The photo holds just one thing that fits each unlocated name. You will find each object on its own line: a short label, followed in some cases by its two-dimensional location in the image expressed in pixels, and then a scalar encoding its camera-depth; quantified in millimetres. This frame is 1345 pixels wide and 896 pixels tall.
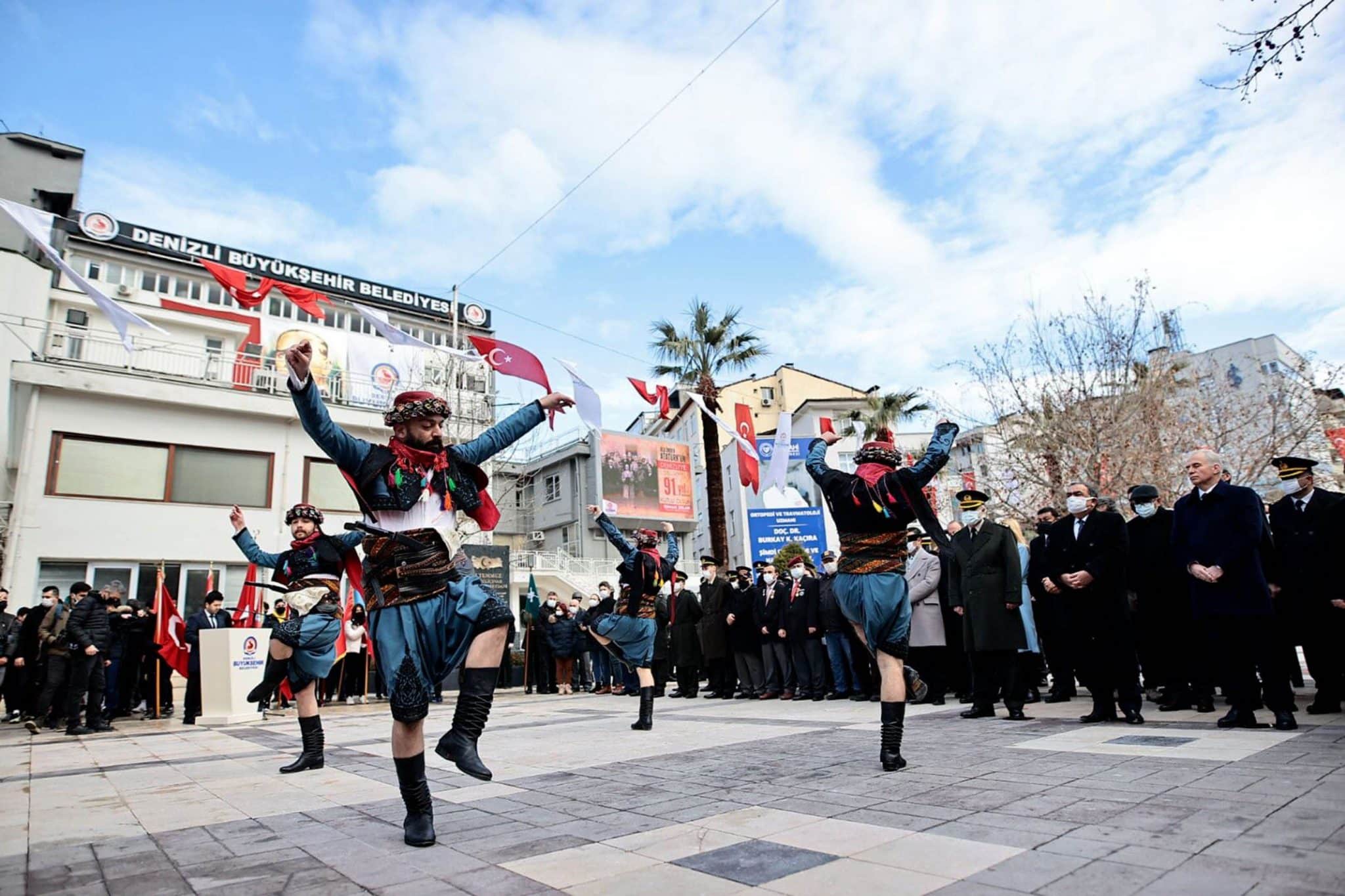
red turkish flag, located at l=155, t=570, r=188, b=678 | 13328
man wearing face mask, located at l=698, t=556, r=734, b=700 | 13398
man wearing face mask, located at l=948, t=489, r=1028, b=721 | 7238
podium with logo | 11125
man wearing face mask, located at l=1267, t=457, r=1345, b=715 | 6473
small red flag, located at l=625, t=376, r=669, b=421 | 15586
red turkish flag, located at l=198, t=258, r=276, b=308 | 14047
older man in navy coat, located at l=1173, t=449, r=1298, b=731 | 5750
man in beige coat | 9633
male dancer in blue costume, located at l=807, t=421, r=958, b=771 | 5105
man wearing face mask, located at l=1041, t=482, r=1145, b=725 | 6457
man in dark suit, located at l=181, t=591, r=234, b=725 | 12453
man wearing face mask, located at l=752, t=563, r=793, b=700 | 12086
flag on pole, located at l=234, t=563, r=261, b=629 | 13102
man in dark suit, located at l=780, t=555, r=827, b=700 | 11477
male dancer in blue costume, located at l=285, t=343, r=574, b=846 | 3506
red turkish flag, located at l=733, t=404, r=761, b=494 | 20219
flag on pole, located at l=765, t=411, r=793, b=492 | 16219
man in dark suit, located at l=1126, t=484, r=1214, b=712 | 7210
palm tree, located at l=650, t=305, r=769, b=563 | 28719
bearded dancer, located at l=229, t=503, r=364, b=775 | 6172
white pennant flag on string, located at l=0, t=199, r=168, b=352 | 9648
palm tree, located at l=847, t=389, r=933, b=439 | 36531
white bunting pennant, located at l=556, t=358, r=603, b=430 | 9109
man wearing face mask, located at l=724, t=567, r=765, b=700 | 12727
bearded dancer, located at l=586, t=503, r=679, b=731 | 8398
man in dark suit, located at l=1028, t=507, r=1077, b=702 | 7957
